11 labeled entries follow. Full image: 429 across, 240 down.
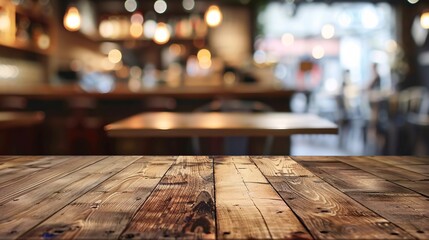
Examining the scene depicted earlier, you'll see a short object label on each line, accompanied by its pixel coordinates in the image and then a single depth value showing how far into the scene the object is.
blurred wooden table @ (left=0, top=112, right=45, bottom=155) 4.70
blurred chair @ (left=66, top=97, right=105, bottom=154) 5.28
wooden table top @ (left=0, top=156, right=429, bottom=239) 0.90
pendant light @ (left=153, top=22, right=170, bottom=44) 7.49
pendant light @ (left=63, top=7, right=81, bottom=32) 6.25
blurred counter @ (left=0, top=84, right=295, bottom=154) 5.41
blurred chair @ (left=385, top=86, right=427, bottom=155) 6.87
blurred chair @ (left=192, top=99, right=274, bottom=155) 3.51
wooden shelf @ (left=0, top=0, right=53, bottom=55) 6.11
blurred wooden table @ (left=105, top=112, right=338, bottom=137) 2.62
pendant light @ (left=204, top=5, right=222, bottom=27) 6.45
